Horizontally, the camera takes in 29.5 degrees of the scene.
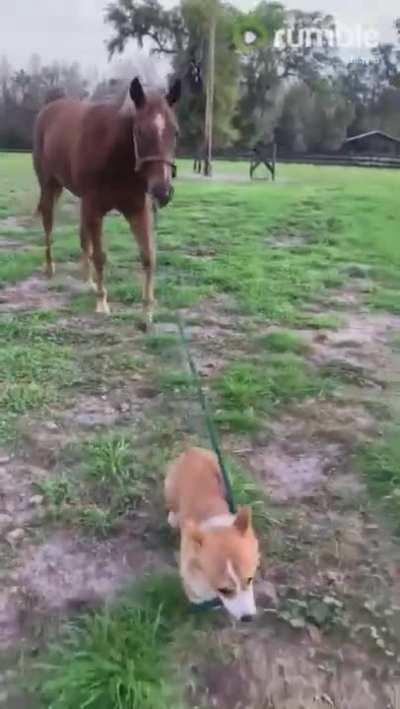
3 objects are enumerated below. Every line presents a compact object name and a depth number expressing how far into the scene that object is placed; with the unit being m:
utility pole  12.85
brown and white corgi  1.62
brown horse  3.62
